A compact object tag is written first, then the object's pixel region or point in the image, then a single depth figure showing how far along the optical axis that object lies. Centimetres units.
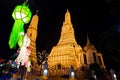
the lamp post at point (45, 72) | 1126
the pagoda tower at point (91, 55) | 1923
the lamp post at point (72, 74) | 1202
